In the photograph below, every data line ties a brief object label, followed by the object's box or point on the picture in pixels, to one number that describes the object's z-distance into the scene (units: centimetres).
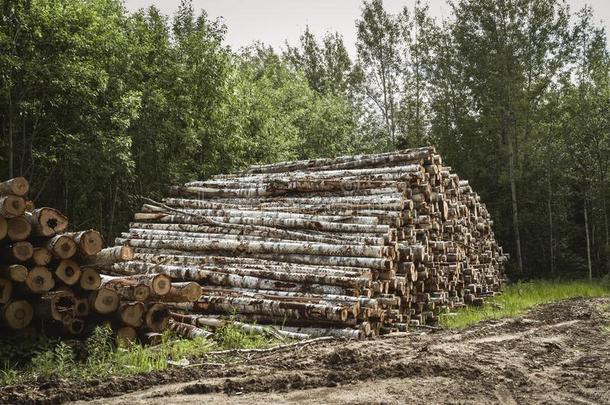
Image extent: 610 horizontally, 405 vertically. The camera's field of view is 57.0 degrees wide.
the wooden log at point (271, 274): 897
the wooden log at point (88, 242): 768
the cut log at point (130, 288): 770
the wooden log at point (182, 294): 792
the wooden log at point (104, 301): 758
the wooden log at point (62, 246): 750
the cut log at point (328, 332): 832
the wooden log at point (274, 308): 837
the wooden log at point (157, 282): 770
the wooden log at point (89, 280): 767
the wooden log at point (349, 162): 1314
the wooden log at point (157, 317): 788
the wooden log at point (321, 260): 952
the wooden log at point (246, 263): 934
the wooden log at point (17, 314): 727
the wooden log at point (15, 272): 725
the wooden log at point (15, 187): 738
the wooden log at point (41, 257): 743
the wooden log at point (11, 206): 729
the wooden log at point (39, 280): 734
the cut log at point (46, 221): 760
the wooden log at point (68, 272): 754
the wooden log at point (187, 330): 804
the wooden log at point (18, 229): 738
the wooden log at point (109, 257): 767
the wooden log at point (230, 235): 1018
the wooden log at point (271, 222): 1050
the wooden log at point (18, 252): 732
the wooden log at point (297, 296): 870
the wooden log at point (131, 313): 762
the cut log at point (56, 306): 735
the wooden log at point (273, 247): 980
